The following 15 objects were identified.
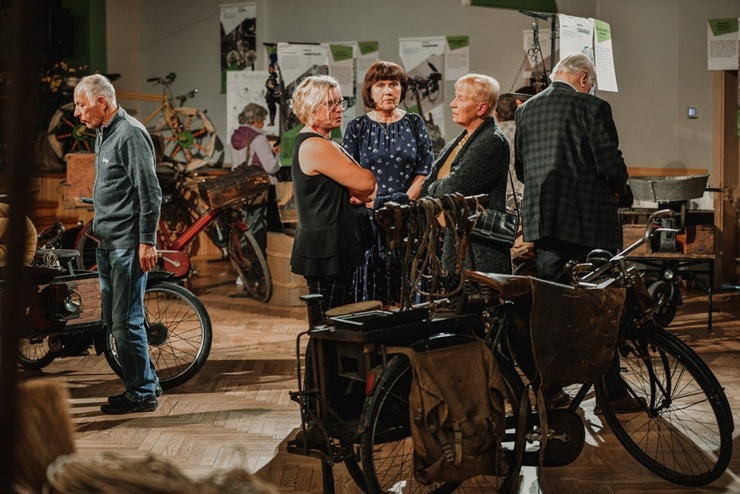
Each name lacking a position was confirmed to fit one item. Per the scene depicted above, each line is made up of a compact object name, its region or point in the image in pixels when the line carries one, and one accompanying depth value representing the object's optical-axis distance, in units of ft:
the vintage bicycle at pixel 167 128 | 35.24
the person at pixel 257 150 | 31.19
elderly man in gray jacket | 14.39
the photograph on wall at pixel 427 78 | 33.53
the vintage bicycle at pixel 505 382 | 9.75
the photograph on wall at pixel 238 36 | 36.35
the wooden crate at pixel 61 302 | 15.55
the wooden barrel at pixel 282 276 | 25.86
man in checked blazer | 13.91
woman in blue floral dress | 14.82
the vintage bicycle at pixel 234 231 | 25.86
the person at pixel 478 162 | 12.86
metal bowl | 23.59
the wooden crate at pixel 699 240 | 23.32
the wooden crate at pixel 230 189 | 25.76
